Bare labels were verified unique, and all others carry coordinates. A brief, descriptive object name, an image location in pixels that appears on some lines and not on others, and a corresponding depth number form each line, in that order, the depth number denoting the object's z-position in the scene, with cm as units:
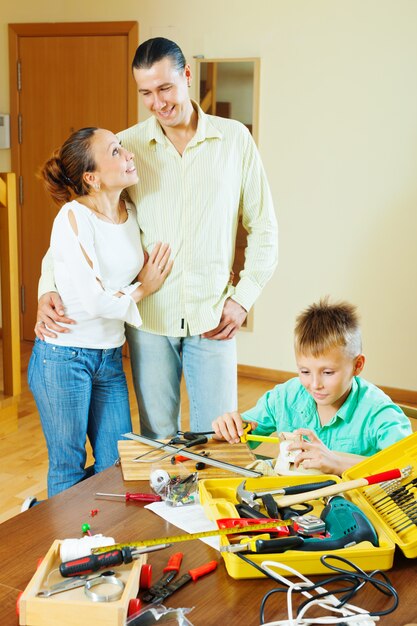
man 232
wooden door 500
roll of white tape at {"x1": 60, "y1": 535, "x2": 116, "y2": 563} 125
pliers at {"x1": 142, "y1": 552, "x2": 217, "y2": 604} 122
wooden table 120
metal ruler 166
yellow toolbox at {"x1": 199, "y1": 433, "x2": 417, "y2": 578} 129
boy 187
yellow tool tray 138
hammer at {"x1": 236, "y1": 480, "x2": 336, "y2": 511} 148
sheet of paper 145
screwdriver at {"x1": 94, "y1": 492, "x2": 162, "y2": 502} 157
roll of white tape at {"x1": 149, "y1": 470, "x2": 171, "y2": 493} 160
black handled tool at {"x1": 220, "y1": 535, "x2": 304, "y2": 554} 129
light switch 526
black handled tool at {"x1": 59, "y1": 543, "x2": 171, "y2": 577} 120
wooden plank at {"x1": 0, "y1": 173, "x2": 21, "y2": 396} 381
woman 220
